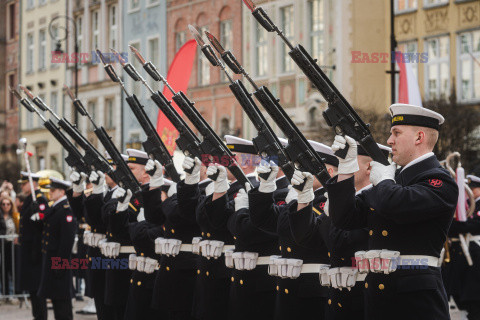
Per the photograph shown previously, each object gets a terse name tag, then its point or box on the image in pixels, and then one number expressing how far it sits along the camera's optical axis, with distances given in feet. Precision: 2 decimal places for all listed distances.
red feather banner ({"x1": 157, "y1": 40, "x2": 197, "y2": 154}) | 96.89
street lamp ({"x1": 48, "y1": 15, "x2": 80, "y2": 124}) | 273.42
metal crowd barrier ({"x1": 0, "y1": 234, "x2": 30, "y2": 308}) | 106.32
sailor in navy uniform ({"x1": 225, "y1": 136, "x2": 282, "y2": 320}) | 48.78
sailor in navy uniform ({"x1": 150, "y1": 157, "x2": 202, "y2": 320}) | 56.49
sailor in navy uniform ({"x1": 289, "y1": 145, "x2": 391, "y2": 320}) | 41.37
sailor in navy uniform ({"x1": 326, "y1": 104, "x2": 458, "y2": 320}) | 36.22
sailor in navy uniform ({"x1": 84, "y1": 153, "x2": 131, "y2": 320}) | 64.03
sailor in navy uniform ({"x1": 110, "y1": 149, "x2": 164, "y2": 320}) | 59.06
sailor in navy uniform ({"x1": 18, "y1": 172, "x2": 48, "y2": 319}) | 79.87
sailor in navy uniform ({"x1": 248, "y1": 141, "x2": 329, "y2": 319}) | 44.86
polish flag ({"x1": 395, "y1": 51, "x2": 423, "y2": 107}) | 94.50
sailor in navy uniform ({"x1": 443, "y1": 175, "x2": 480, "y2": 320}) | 76.54
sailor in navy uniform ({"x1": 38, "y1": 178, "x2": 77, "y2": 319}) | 75.20
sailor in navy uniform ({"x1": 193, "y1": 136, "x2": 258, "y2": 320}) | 51.85
